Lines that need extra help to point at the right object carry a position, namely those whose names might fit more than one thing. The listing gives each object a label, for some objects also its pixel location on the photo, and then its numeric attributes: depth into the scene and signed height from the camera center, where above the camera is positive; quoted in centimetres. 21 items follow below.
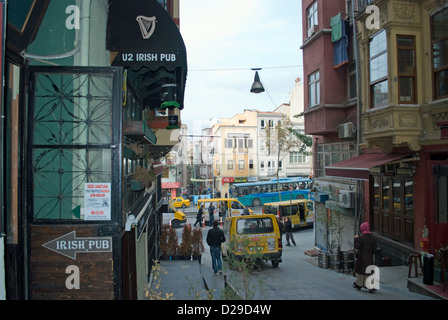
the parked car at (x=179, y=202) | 3666 -384
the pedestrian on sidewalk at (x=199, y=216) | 2480 -353
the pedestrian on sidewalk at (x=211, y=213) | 2606 -349
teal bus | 3762 -295
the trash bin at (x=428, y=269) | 788 -236
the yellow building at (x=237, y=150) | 5294 +247
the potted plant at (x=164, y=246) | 1208 -278
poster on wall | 478 -46
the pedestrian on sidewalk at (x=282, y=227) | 1712 -312
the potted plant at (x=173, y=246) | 1209 -278
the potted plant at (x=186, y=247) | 1201 -278
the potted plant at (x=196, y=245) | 1209 -276
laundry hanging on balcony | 1462 +537
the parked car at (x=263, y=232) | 1202 -230
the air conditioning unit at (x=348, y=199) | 1418 -138
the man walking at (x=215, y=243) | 1084 -238
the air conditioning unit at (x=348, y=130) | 1394 +141
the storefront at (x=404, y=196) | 916 -100
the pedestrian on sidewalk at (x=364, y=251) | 795 -198
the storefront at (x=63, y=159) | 455 +12
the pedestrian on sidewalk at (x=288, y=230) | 1884 -349
